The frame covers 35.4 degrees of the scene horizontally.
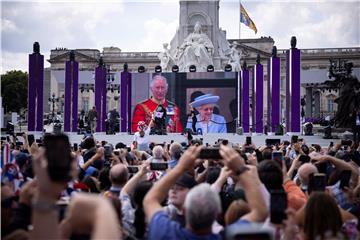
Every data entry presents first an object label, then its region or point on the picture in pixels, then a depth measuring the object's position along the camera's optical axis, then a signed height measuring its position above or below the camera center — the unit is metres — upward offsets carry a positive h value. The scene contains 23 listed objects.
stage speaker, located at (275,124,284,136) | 33.28 +0.21
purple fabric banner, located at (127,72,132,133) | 36.88 +2.01
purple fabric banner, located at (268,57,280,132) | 32.69 +2.46
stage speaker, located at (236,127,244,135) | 35.83 +0.14
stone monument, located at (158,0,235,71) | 48.75 +9.33
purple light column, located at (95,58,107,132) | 35.16 +2.33
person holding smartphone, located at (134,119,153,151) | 17.50 -0.27
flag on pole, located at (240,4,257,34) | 56.34 +11.53
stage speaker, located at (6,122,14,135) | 24.64 +0.21
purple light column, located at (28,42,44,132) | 29.11 +2.19
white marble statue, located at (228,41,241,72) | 47.24 +6.46
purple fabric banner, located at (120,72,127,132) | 36.72 +2.18
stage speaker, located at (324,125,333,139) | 29.57 +0.04
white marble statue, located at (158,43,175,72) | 46.04 +5.96
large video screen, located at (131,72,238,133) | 39.59 +2.33
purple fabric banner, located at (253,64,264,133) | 34.72 +2.37
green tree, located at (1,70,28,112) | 84.88 +6.34
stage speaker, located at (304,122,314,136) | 34.17 +0.23
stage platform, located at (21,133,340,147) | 30.53 -0.29
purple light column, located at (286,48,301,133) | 30.48 +2.43
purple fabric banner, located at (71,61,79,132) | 32.78 +2.18
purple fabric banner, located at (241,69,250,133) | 36.53 +2.03
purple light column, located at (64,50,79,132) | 32.69 +2.23
